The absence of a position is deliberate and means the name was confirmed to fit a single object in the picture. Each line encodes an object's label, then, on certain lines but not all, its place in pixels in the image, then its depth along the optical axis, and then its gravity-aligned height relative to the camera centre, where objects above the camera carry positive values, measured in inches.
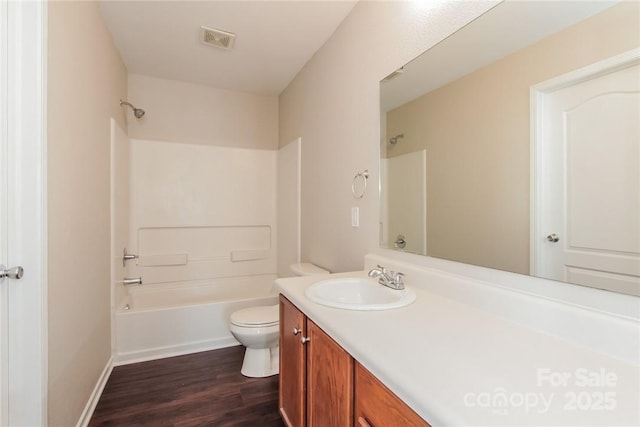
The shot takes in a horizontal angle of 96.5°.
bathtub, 87.1 -34.8
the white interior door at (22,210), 40.3 +0.5
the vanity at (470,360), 20.9 -13.7
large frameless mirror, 29.0 +9.0
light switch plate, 70.2 -0.9
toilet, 75.4 -33.1
